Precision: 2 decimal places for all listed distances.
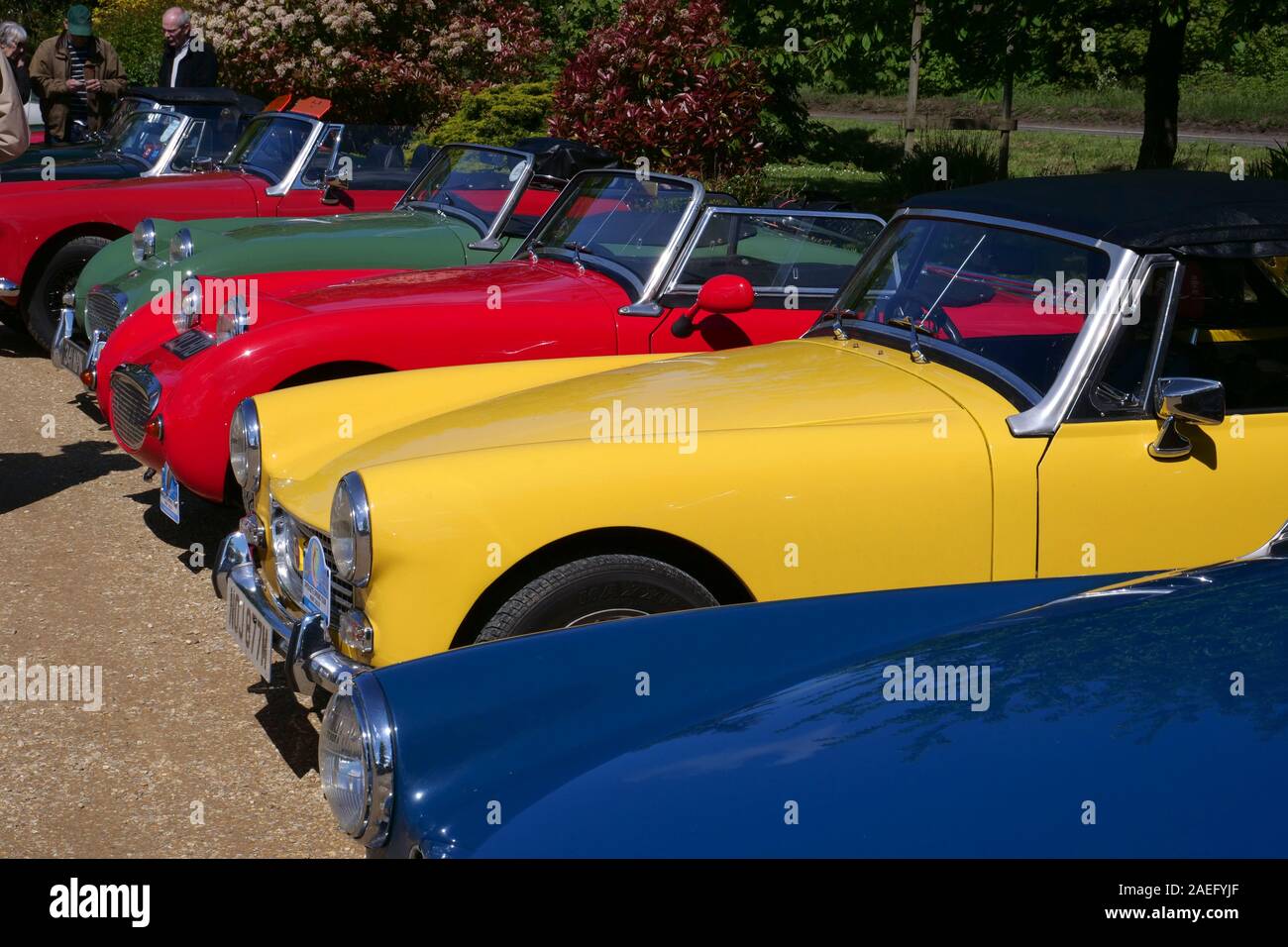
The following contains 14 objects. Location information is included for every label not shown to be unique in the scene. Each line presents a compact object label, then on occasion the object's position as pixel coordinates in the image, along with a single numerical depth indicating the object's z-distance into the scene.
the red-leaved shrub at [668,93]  12.43
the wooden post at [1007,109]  11.79
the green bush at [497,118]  13.80
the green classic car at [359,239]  7.38
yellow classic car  3.50
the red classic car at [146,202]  9.29
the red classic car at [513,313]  5.42
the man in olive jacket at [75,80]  13.09
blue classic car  1.65
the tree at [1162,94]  12.14
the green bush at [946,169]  12.98
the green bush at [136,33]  22.77
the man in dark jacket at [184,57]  12.63
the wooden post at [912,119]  17.44
